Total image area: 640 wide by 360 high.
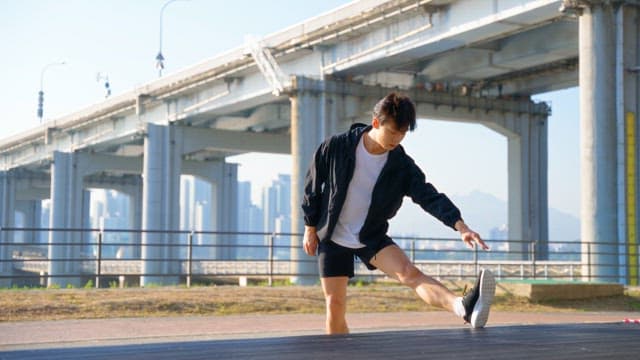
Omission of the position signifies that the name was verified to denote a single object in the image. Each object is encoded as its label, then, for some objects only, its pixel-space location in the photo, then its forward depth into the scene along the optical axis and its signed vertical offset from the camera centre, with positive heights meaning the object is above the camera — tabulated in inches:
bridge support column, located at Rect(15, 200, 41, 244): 3971.5 +81.0
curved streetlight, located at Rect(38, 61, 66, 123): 2787.9 +394.5
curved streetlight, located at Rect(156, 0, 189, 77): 2143.2 +405.6
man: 201.2 +5.6
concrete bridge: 969.5 +230.0
